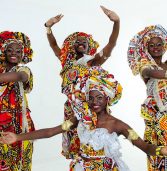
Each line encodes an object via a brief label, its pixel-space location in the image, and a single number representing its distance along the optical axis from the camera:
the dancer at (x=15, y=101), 4.16
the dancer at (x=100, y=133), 3.76
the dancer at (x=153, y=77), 4.15
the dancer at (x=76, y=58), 4.51
